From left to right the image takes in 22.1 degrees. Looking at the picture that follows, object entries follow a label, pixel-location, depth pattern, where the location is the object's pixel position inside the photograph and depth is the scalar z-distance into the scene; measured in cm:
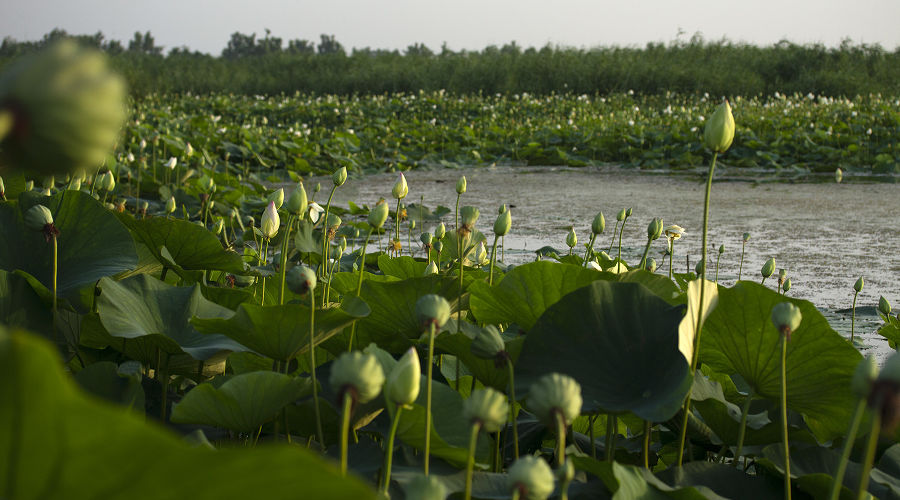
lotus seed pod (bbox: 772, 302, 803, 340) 401
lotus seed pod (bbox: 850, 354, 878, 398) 368
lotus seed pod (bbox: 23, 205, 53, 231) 460
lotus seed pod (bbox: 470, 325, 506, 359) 412
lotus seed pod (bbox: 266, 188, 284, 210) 590
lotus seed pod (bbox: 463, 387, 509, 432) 363
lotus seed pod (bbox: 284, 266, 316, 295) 413
